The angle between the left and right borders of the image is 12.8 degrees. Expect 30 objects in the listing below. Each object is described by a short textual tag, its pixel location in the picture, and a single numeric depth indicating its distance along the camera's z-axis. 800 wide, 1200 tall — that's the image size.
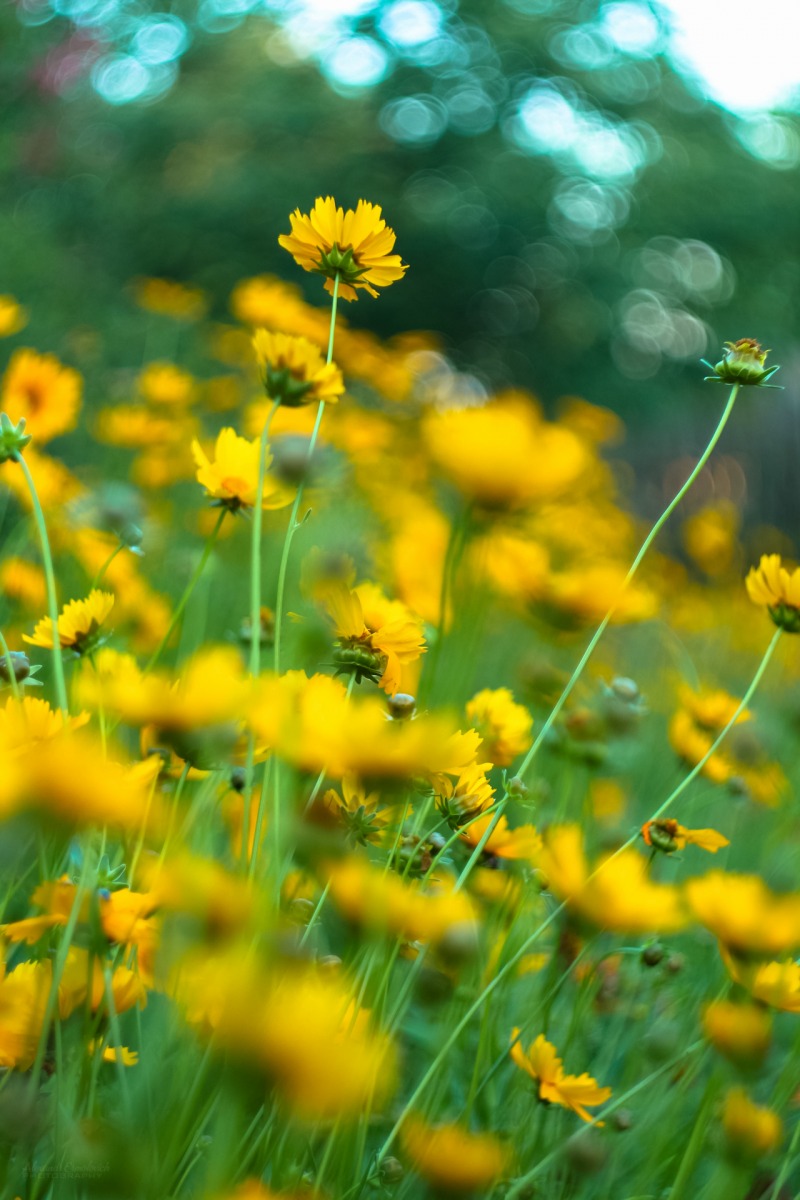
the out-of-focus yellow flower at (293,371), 1.43
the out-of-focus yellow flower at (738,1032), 1.41
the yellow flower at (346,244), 1.49
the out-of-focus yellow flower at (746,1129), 1.44
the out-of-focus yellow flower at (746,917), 1.40
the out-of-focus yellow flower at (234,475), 1.49
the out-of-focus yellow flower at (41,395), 1.75
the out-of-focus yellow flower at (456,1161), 1.38
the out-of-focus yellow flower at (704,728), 1.71
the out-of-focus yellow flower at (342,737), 1.28
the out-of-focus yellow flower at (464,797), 1.45
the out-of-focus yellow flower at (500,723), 1.54
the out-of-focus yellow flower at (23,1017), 1.32
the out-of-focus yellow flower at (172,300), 4.60
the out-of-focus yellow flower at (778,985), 1.45
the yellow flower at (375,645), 1.41
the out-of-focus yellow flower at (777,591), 1.53
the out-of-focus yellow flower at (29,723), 1.31
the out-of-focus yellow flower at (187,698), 1.33
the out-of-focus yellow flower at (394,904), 1.31
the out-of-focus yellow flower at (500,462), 1.31
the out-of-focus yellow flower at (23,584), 1.85
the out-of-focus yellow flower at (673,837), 1.53
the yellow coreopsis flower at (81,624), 1.46
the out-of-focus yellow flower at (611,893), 1.41
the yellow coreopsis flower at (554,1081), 1.48
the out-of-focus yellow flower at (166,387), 3.44
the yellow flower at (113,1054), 1.40
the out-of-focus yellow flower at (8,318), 1.76
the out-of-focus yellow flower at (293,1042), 1.22
